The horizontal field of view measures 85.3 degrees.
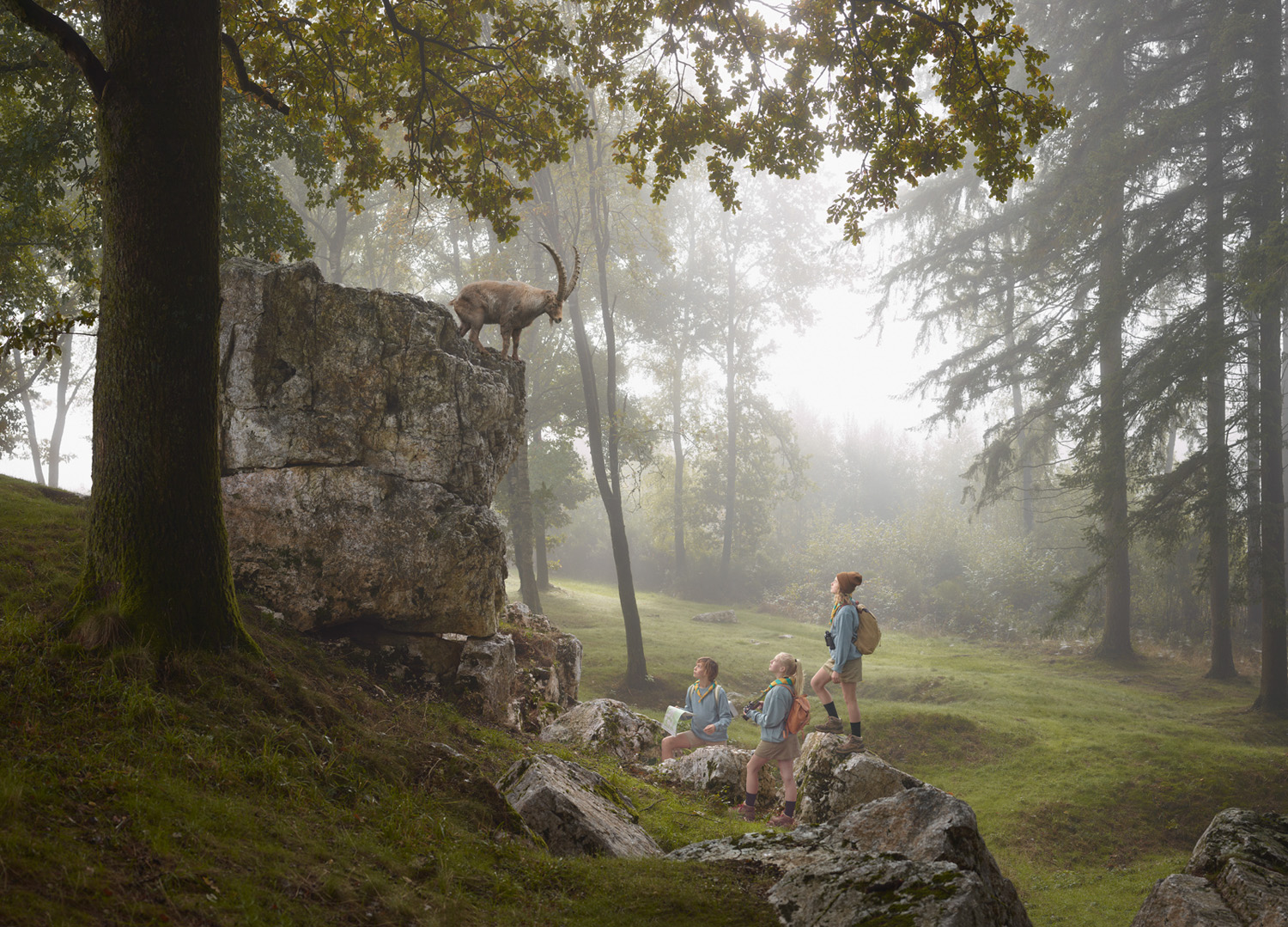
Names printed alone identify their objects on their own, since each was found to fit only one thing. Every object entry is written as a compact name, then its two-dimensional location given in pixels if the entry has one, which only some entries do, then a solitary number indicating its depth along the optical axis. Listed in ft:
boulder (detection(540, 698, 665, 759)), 29.12
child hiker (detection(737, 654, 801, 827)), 25.82
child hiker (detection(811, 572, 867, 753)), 27.22
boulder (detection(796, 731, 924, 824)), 24.00
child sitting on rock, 30.81
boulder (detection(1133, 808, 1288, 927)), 14.88
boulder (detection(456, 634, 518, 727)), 24.68
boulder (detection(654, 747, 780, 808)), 27.50
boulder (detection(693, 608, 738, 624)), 79.66
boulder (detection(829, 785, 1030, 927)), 15.96
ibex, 31.32
